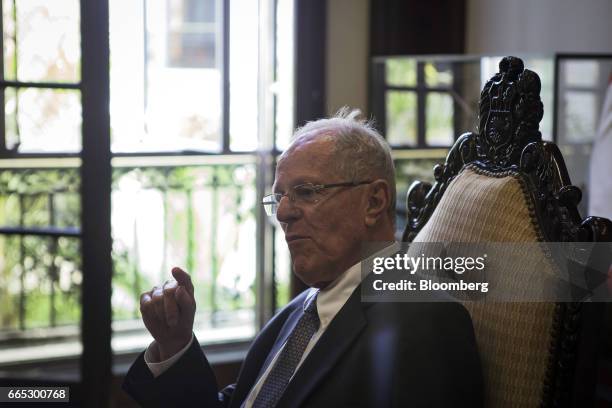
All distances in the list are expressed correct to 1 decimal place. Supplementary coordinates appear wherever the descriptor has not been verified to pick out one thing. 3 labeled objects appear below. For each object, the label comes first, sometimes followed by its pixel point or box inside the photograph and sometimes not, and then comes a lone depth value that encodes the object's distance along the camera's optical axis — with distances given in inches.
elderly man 50.4
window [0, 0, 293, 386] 122.8
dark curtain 160.6
